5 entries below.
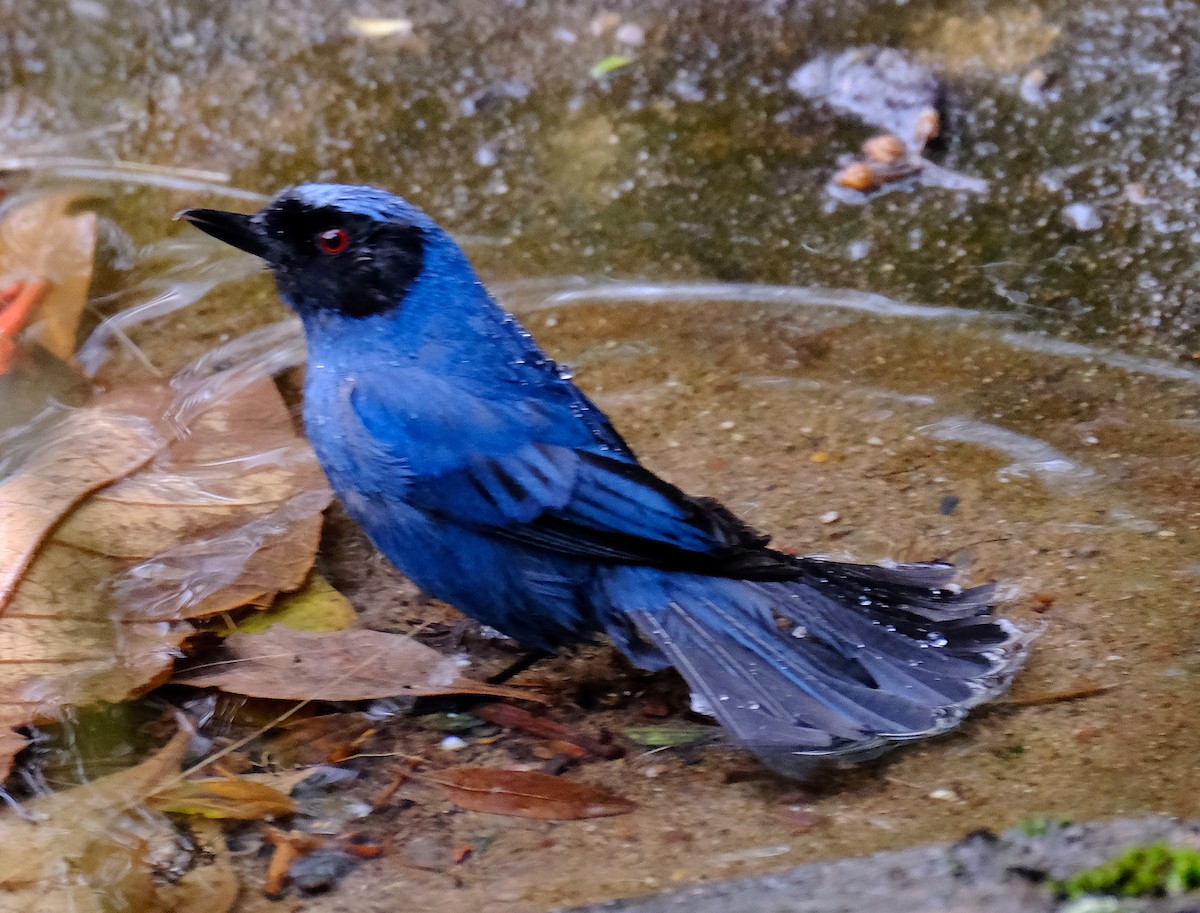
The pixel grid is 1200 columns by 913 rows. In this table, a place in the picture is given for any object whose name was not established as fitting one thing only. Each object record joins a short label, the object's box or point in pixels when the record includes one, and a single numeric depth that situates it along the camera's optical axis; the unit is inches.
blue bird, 208.8
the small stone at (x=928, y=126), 368.8
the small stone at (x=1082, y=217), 336.8
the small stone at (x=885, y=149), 367.2
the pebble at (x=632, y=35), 411.2
